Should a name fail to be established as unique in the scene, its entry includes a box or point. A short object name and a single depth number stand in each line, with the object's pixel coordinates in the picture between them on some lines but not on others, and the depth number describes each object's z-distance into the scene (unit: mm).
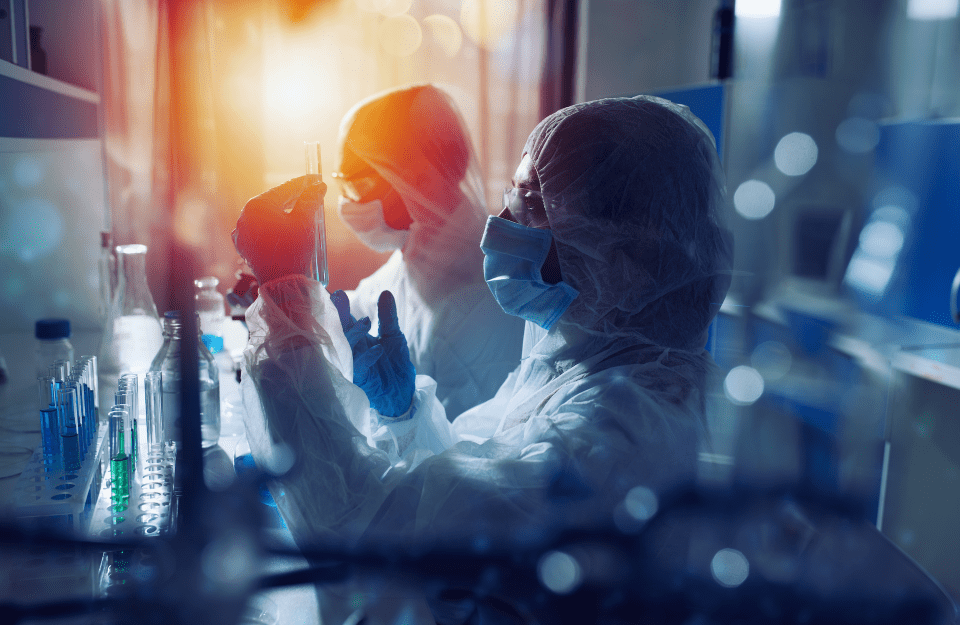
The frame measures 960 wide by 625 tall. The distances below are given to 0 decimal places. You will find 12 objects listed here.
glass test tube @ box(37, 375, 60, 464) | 779
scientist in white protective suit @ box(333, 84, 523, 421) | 1470
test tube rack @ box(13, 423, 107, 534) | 648
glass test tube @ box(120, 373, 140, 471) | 831
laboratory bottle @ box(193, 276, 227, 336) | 1336
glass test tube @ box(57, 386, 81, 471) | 771
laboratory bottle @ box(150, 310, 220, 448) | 868
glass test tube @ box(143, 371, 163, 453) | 876
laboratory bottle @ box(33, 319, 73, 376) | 1031
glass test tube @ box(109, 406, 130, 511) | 771
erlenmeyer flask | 1162
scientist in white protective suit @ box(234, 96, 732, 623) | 681
